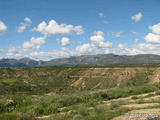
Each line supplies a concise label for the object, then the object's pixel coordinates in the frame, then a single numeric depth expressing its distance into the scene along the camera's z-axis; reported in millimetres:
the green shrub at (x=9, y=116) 8675
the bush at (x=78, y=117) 8148
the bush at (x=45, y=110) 10815
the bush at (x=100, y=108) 9874
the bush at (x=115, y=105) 10736
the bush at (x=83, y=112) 9138
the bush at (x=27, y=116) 8397
